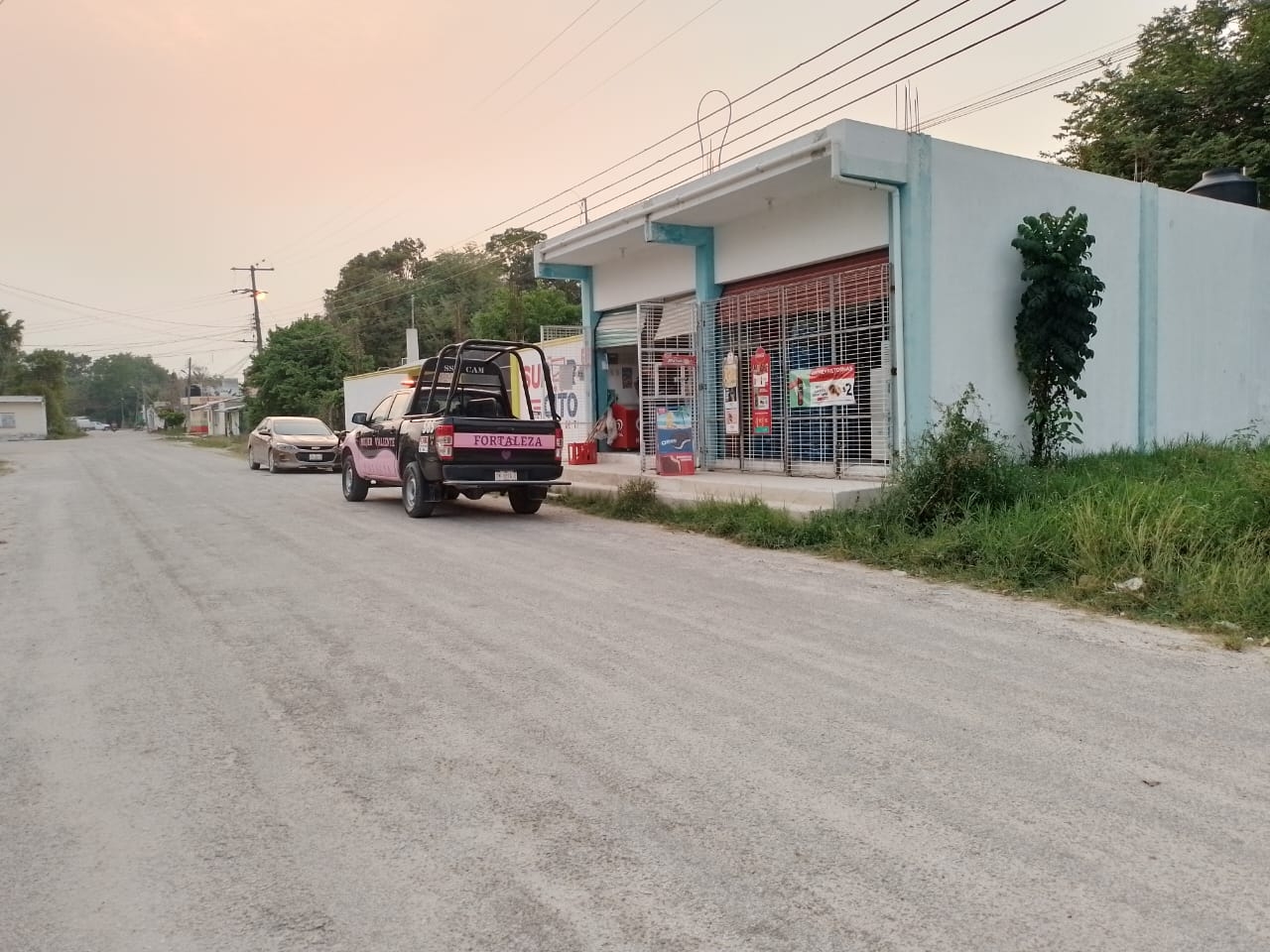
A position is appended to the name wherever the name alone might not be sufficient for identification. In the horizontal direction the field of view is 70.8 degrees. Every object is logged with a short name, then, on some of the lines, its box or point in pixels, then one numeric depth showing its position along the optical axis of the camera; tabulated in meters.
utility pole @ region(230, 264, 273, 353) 52.22
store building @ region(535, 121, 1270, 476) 11.84
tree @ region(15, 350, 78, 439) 74.69
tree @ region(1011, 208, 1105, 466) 12.07
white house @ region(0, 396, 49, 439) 69.00
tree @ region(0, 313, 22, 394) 72.00
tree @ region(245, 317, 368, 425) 42.00
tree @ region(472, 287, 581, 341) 40.56
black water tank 16.80
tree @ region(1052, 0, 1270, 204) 20.03
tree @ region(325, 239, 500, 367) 53.80
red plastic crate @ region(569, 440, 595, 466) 18.31
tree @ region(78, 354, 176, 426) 137.00
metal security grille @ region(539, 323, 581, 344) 21.40
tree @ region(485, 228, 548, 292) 54.69
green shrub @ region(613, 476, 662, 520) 12.96
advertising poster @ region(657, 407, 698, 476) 14.62
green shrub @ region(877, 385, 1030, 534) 9.73
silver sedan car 23.17
